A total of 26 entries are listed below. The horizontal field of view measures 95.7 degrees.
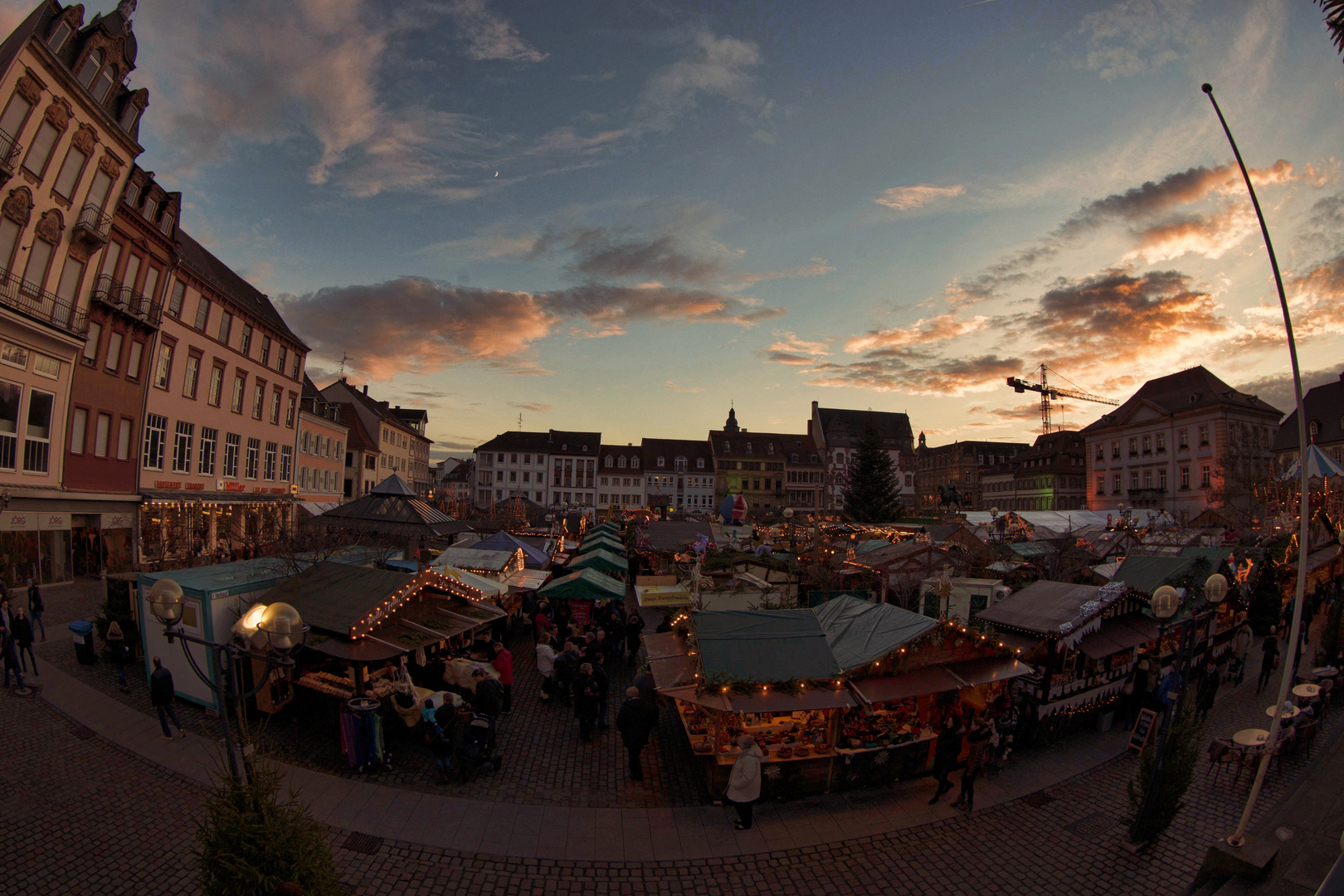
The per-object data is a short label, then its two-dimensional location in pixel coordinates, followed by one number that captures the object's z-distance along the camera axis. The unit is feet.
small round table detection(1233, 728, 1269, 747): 32.99
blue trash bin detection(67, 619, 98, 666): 42.75
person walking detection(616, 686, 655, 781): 30.89
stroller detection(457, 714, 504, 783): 30.17
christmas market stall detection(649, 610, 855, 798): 29.68
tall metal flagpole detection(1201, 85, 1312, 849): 22.26
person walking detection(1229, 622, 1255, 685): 51.31
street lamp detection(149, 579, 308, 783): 18.74
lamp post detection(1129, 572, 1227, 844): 25.43
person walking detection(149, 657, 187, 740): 31.91
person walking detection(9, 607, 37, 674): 39.86
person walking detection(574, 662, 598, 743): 35.58
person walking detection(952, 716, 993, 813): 29.37
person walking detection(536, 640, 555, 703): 42.55
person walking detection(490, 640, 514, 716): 40.14
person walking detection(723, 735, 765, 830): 26.30
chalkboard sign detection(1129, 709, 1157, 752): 34.86
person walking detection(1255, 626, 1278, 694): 46.78
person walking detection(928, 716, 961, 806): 30.25
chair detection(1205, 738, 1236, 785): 33.42
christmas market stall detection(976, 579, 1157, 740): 38.01
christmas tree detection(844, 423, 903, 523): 166.30
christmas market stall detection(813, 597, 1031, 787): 31.53
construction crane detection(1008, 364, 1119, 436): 423.23
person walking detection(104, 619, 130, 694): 38.53
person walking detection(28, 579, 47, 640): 49.57
